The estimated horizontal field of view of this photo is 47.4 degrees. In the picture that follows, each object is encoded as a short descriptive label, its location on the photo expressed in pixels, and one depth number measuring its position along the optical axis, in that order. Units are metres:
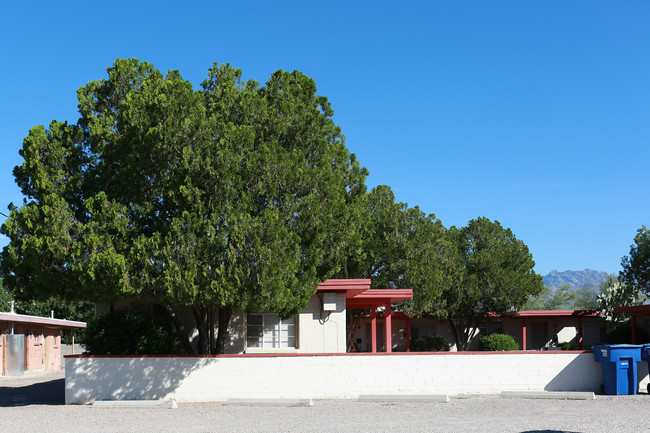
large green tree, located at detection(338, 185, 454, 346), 31.11
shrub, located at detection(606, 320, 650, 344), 31.05
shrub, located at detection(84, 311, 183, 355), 18.56
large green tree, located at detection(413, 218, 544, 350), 34.34
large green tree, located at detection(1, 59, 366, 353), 15.98
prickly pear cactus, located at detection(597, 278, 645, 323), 35.22
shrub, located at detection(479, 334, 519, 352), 33.84
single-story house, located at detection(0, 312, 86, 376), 31.86
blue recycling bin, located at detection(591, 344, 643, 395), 17.75
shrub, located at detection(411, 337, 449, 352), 36.78
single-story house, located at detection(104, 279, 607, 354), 20.05
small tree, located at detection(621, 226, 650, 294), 42.81
